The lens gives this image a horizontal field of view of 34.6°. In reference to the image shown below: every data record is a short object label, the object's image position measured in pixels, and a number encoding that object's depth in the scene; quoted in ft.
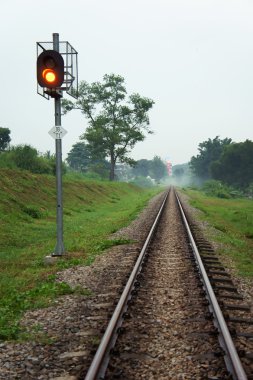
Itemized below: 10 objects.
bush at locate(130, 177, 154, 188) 352.75
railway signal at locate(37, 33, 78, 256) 29.22
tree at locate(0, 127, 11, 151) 162.40
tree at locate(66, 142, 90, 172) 345.10
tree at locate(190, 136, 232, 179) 355.81
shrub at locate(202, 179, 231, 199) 190.74
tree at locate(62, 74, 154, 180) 182.91
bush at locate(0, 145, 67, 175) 95.96
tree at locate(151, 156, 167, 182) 636.89
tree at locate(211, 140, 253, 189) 257.55
